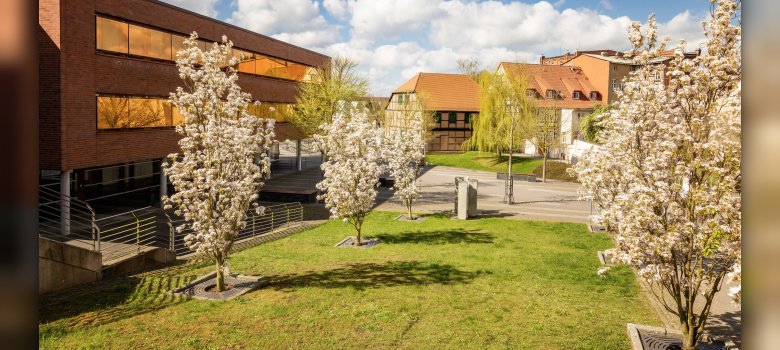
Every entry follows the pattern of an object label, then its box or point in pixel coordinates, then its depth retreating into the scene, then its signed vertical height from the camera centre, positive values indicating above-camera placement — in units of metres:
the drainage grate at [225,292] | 13.89 -3.92
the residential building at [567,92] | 62.25 +7.29
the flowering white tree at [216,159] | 13.62 -0.37
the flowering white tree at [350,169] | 20.81 -0.87
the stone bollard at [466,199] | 27.52 -2.57
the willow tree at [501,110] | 48.72 +3.91
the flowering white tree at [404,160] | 27.44 -0.60
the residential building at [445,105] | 68.44 +5.79
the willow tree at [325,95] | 42.28 +4.33
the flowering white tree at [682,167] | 7.81 -0.22
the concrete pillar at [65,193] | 20.72 -2.12
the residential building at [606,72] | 63.59 +9.81
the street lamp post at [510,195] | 32.41 -2.79
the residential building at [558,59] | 84.11 +16.35
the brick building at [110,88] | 21.80 +2.52
